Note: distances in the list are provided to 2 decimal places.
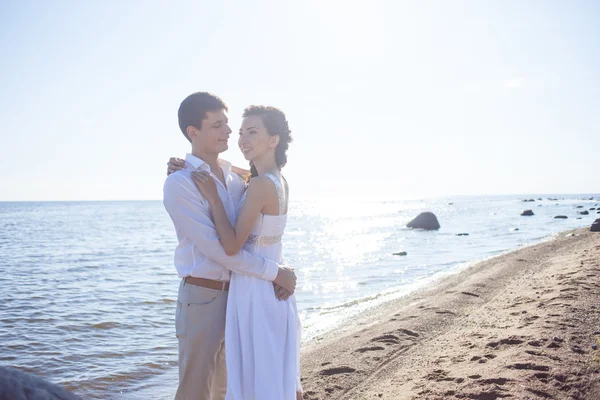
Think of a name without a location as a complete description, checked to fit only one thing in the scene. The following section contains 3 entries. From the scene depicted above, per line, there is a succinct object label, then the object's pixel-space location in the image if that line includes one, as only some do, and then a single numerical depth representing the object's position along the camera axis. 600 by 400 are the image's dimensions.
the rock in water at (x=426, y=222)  43.75
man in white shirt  3.42
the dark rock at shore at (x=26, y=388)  1.43
